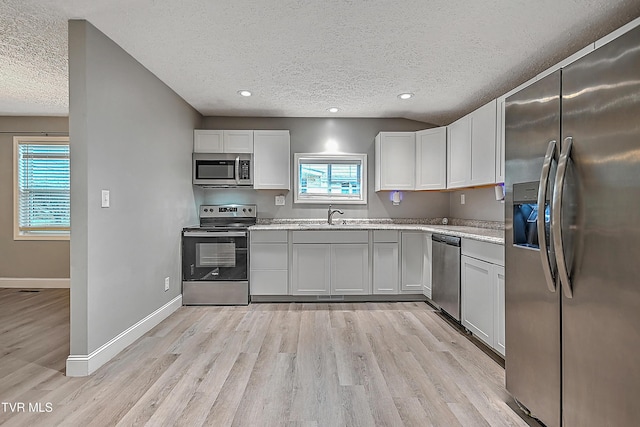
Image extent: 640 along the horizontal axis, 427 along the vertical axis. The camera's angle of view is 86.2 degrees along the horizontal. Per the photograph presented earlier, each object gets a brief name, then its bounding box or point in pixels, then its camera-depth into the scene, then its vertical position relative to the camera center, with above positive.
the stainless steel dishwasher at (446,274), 3.11 -0.60
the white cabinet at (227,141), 4.25 +0.86
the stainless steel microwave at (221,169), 4.18 +0.51
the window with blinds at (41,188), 4.60 +0.30
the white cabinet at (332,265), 3.93 -0.62
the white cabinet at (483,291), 2.39 -0.61
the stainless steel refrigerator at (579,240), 1.17 -0.12
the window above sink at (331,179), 4.60 +0.43
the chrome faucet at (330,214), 4.42 -0.04
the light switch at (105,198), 2.40 +0.08
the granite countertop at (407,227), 3.01 -0.18
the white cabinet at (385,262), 3.95 -0.59
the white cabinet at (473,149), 3.05 +0.62
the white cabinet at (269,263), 3.91 -0.60
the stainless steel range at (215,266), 3.84 -0.63
